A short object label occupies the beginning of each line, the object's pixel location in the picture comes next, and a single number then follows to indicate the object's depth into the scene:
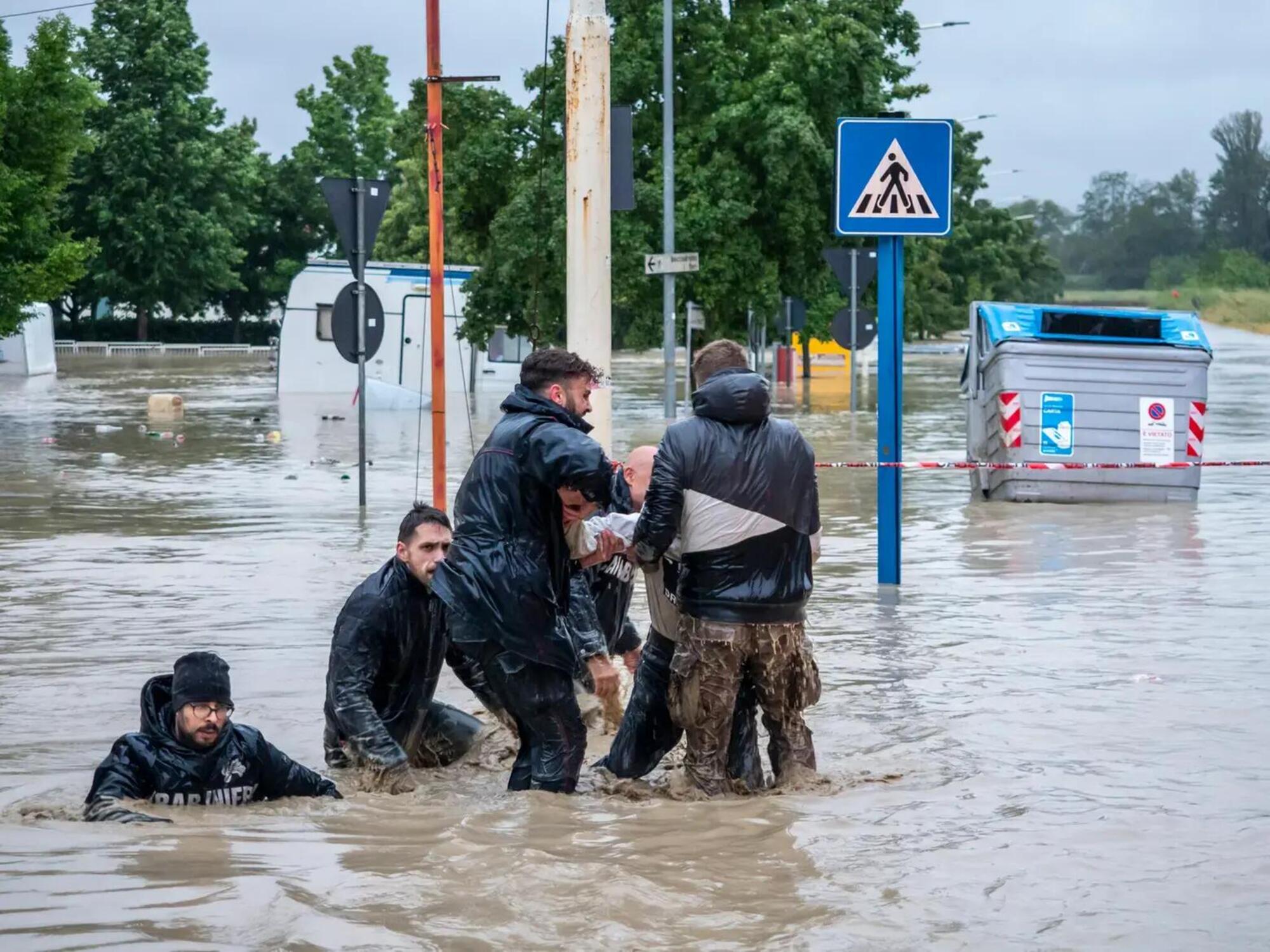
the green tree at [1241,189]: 182.25
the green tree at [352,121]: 94.81
